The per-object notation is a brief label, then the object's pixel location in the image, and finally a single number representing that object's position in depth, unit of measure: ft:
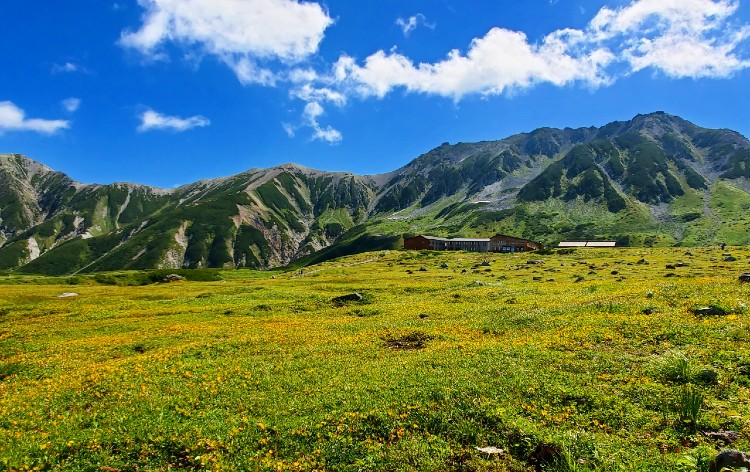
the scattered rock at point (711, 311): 92.63
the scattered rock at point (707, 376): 57.93
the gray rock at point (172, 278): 385.25
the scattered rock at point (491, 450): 46.50
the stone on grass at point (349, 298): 180.24
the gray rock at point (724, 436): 42.93
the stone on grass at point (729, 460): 35.32
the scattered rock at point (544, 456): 43.34
